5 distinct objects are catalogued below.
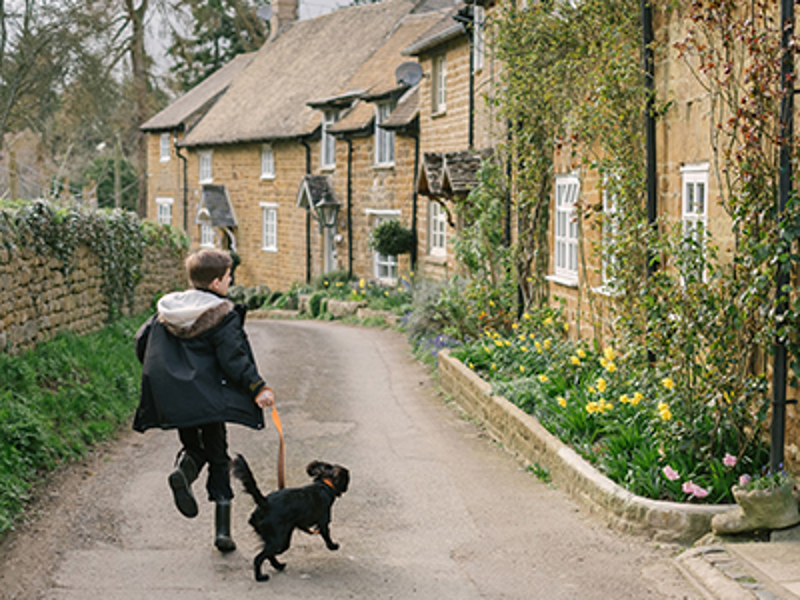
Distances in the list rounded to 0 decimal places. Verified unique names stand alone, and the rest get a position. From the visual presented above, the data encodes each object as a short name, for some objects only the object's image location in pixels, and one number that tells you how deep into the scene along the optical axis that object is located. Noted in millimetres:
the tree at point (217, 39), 43906
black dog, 4820
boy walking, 5031
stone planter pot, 5293
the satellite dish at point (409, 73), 20328
